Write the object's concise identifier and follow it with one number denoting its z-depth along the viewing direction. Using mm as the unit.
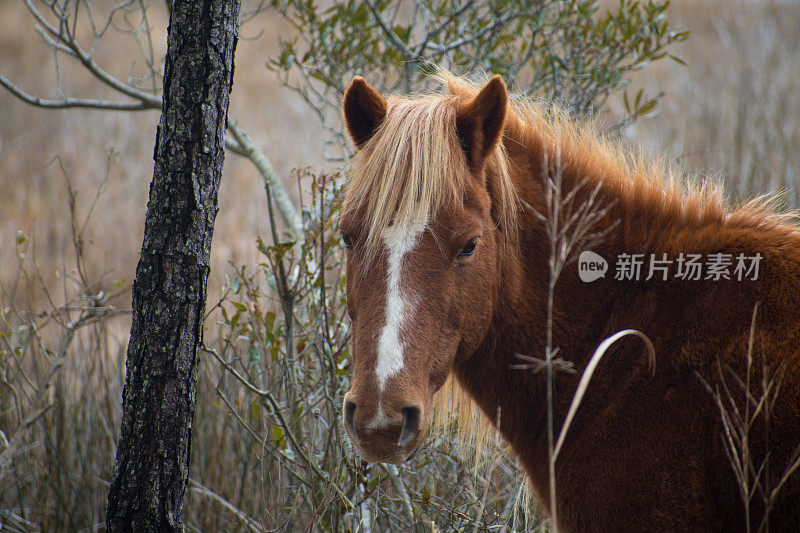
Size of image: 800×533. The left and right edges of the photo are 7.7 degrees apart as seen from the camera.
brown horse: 8315
